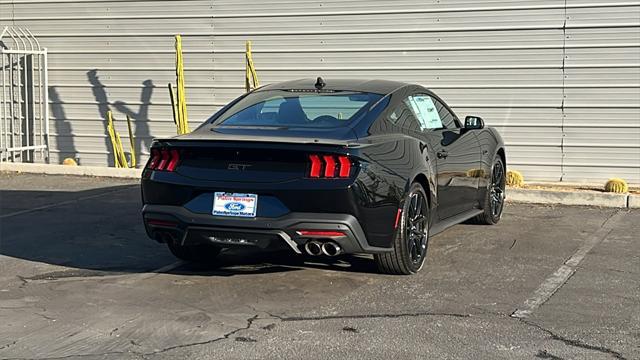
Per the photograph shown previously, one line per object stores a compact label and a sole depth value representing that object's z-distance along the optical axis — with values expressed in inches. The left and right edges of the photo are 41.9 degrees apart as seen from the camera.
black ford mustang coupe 223.0
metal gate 558.3
